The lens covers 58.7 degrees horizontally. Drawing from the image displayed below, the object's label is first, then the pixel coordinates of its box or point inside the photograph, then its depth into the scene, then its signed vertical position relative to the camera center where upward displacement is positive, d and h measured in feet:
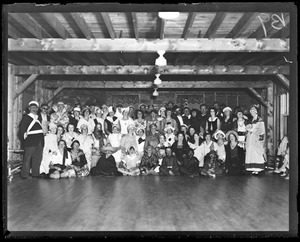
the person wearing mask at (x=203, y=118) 26.45 +0.29
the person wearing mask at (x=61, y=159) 21.65 -3.19
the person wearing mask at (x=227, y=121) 25.23 -0.01
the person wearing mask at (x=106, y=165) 22.90 -3.83
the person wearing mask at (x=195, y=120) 26.72 +0.09
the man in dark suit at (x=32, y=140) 21.66 -1.55
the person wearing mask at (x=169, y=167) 22.95 -3.98
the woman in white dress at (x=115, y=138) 24.16 -1.56
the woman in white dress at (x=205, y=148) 23.82 -2.41
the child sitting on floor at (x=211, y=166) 22.48 -3.85
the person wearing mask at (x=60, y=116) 24.23 +0.45
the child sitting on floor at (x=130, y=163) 22.86 -3.71
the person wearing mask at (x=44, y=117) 23.80 +0.36
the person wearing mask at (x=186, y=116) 27.18 +0.51
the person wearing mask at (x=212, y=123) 25.41 -0.20
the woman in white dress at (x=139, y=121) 25.37 -0.01
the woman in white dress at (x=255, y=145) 23.49 -2.16
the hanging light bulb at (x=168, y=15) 12.47 +5.00
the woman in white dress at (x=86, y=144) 23.35 -2.03
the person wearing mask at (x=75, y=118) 25.70 +0.29
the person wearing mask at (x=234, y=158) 23.40 -3.28
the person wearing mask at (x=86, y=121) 25.10 -0.01
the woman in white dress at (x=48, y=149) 21.91 -2.34
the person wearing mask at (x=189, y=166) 22.81 -3.91
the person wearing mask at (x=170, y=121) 26.13 -0.01
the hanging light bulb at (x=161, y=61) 18.07 +4.07
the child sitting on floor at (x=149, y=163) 23.07 -3.67
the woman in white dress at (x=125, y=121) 25.20 -0.01
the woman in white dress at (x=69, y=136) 23.37 -1.32
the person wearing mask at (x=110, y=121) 25.00 -0.01
